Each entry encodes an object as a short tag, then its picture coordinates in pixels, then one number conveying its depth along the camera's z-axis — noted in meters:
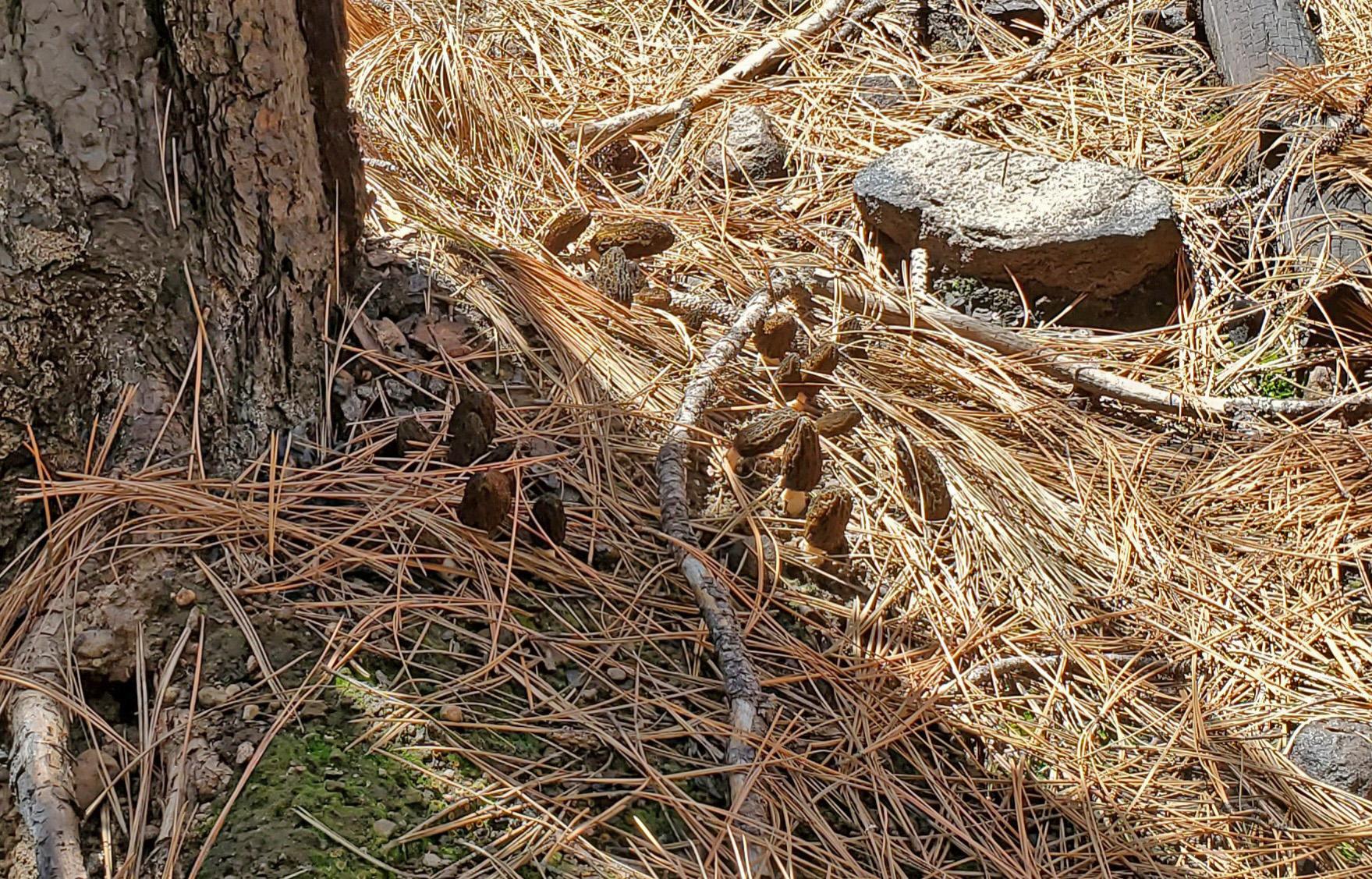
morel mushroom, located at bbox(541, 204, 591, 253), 2.83
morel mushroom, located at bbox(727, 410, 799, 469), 2.22
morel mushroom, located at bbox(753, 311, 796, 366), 2.55
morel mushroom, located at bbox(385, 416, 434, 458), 2.02
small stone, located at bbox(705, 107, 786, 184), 3.61
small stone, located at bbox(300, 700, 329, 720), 1.59
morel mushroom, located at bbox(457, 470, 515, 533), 1.85
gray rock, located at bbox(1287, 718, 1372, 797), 2.05
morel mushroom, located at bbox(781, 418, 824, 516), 2.15
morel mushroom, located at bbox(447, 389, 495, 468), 1.99
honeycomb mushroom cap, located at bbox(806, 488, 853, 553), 2.12
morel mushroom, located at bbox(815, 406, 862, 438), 2.37
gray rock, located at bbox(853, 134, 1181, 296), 3.15
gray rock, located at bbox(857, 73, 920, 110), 3.92
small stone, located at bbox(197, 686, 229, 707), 1.58
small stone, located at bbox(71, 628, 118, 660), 1.60
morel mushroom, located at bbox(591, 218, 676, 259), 2.88
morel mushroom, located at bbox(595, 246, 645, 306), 2.69
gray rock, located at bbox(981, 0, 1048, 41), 4.25
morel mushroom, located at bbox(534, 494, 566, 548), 1.95
